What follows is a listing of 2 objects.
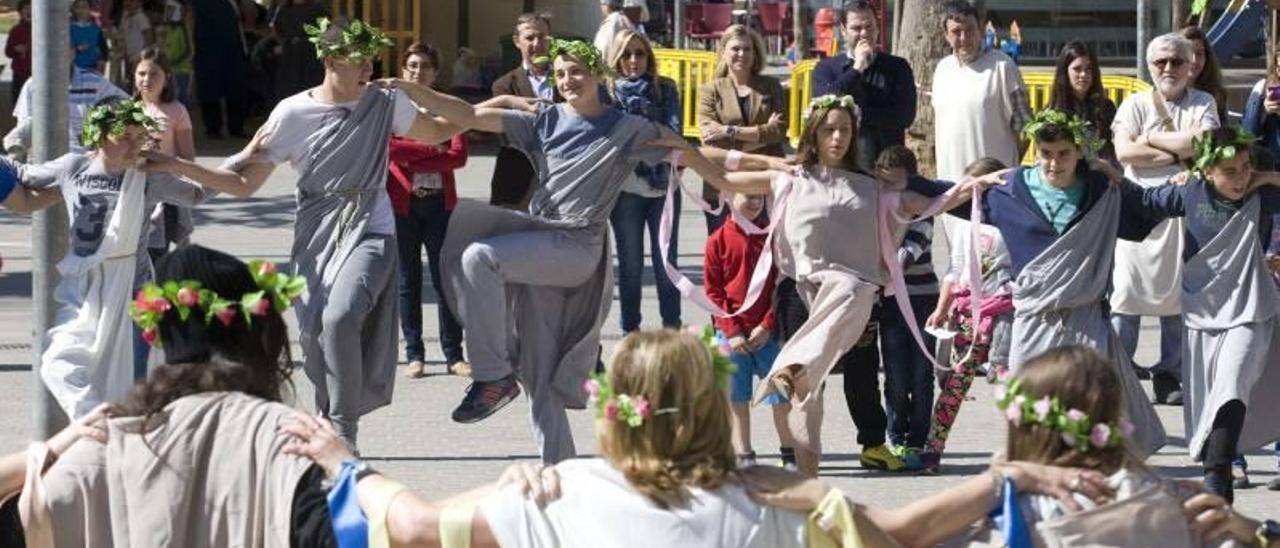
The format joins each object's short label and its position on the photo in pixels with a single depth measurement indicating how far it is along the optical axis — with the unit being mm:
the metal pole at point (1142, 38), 20797
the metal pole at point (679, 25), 30422
